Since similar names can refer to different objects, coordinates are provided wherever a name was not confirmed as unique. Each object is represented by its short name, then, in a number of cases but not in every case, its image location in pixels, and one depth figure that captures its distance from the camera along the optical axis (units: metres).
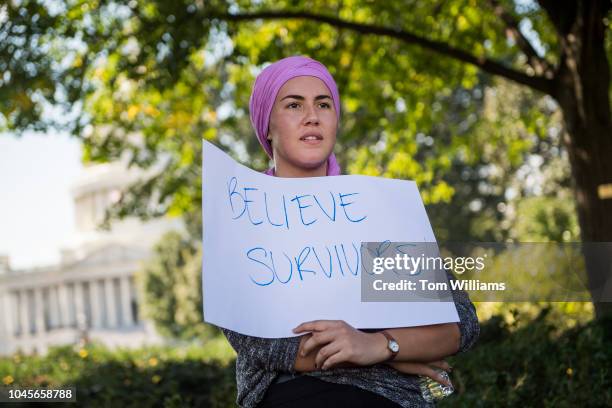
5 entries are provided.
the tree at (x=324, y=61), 7.16
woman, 1.90
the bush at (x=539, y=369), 4.23
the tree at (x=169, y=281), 39.94
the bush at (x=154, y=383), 5.42
